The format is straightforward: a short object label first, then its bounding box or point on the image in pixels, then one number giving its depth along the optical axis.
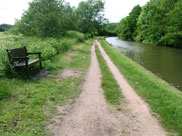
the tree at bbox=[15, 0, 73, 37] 13.73
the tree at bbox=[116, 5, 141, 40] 60.41
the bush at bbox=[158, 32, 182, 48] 32.18
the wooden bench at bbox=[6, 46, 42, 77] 6.50
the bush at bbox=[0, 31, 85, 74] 6.50
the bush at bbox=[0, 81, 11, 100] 4.72
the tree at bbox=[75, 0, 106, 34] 41.12
